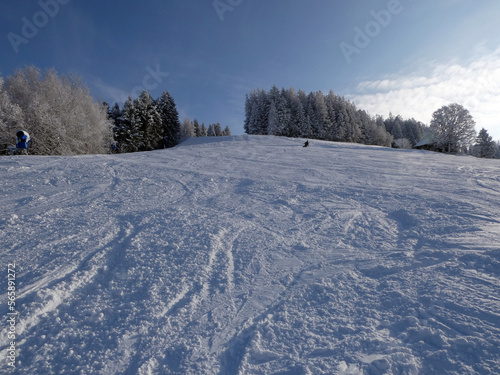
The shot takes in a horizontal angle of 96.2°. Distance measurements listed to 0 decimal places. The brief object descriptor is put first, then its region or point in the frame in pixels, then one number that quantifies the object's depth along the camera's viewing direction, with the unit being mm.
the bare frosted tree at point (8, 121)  16766
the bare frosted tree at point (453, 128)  29388
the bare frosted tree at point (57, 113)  18859
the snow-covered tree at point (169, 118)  41219
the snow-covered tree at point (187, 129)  65888
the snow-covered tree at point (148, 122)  35062
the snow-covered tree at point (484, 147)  42438
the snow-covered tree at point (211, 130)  89925
